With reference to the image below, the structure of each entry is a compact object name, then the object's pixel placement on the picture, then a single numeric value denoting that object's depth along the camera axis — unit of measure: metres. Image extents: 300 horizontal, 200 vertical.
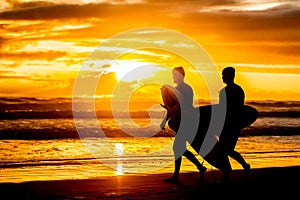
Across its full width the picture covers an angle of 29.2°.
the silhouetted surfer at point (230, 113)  11.35
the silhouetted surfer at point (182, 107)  11.52
